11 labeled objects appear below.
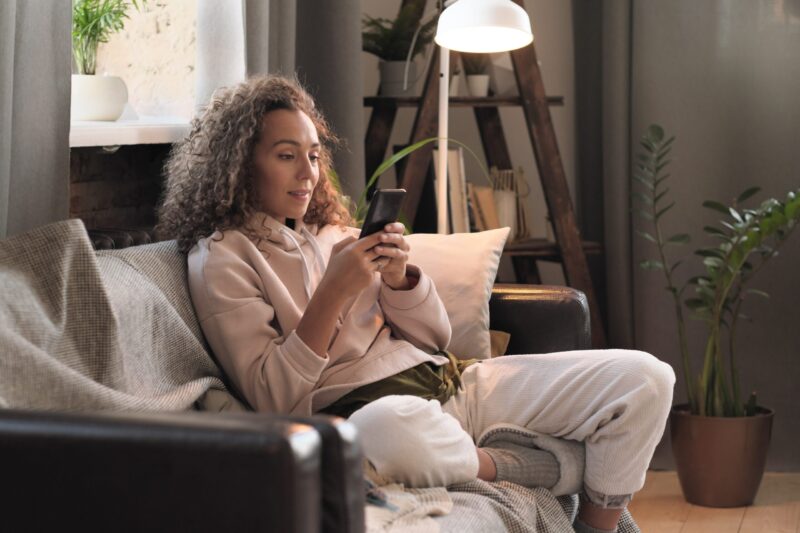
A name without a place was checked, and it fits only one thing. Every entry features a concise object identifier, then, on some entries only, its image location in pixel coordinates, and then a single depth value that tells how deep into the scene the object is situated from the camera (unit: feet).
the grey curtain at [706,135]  11.28
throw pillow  7.60
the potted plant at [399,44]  11.35
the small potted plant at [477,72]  11.34
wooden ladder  10.92
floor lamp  8.54
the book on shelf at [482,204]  11.21
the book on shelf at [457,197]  11.02
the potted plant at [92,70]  7.93
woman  6.15
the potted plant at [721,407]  9.91
